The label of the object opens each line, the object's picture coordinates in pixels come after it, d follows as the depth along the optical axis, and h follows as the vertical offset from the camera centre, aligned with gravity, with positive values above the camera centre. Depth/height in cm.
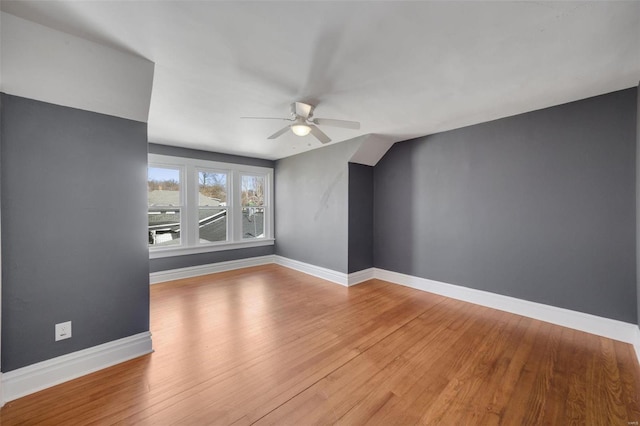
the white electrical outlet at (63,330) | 188 -92
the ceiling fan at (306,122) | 250 +93
